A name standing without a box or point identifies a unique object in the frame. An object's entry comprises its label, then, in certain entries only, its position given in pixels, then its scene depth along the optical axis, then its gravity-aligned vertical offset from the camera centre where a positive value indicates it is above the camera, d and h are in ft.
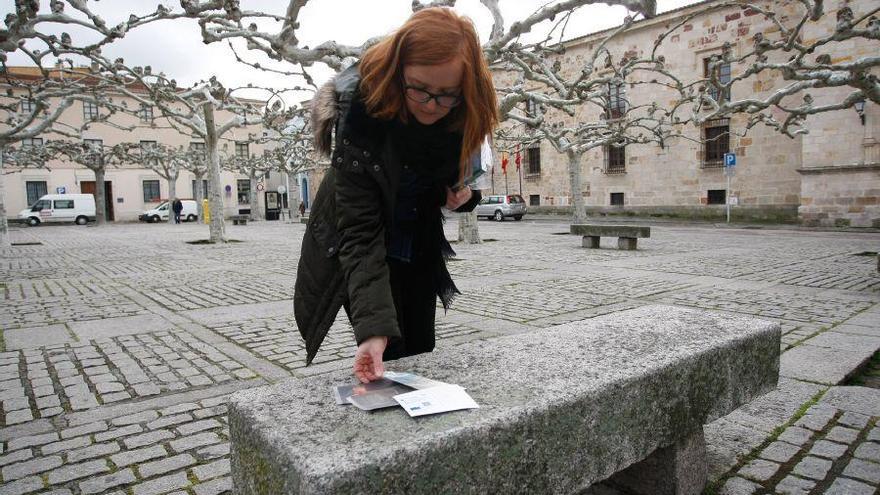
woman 5.62 +0.49
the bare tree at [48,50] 26.73 +10.69
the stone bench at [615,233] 43.57 -2.01
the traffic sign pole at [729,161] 79.34 +6.15
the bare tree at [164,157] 111.04 +13.41
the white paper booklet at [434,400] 5.07 -1.76
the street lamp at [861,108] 63.31 +10.54
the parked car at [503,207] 105.91 +0.89
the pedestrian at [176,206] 124.67 +3.58
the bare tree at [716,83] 28.71 +8.33
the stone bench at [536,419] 4.48 -1.92
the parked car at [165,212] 136.15 +2.42
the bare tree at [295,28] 27.84 +9.68
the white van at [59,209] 121.49 +3.59
